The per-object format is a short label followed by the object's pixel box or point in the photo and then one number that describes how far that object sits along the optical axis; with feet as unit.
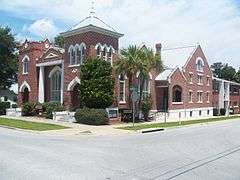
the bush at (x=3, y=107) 79.14
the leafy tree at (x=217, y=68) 197.65
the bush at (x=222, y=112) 113.61
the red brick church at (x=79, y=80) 70.37
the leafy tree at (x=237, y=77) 181.68
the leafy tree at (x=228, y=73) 190.40
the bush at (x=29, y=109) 75.07
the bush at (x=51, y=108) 68.82
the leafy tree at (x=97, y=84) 62.97
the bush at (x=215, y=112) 109.25
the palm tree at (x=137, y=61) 67.90
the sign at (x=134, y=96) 56.97
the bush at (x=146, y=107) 72.09
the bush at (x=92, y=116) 60.27
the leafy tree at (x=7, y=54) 110.97
